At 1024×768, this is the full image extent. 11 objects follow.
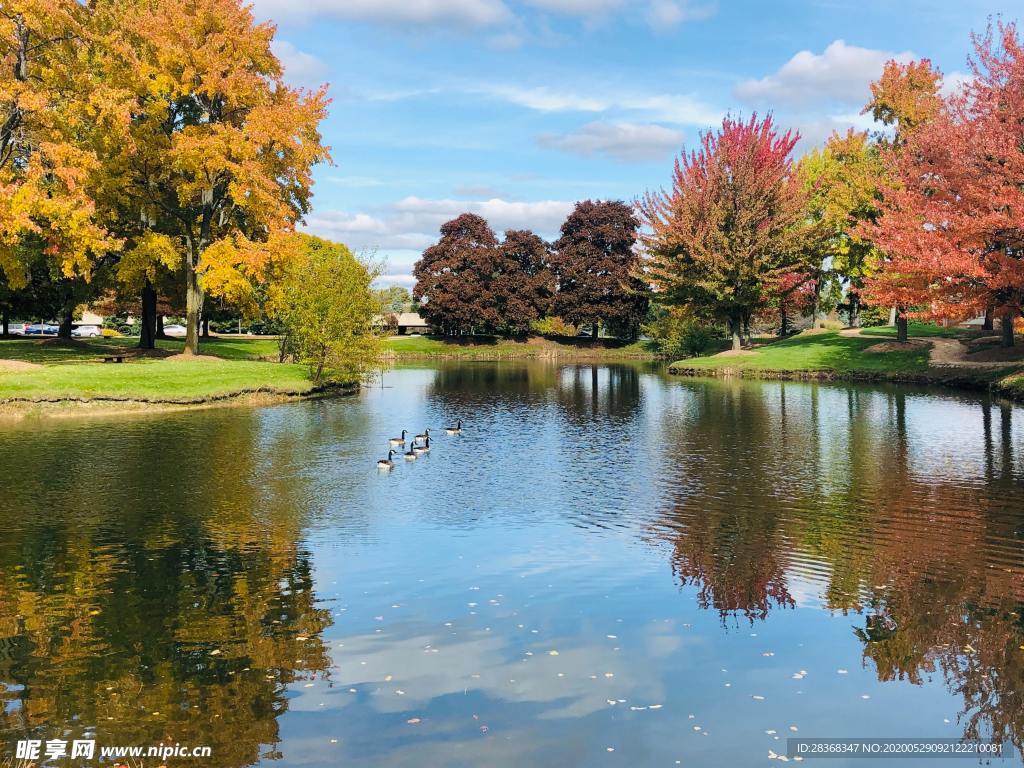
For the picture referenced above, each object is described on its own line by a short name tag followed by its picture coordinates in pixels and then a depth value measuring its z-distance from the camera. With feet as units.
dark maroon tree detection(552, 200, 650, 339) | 390.42
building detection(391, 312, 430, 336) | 466.17
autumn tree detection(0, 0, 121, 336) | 140.56
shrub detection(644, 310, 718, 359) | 279.90
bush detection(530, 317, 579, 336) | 410.52
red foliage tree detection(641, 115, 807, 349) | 230.27
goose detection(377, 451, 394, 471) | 85.51
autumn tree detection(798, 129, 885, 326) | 230.27
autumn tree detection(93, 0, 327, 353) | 160.76
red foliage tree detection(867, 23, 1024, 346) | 154.81
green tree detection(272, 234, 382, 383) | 167.63
